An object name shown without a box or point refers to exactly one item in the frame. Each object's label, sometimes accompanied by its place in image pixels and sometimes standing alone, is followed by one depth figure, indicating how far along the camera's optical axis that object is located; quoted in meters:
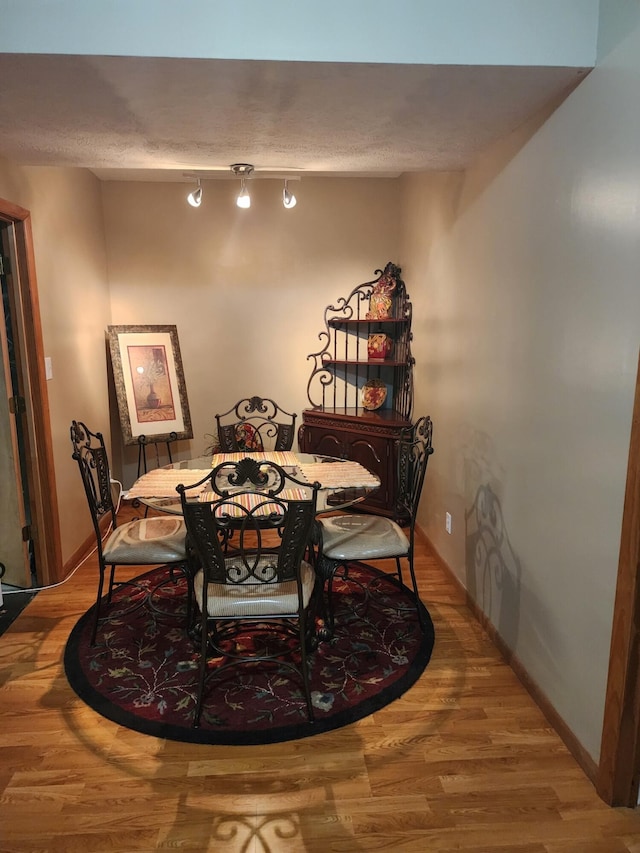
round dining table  2.57
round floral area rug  2.13
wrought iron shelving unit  4.03
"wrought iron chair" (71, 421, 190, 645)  2.59
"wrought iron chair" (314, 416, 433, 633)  2.64
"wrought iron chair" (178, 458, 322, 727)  2.02
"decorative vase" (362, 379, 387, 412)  4.41
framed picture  4.22
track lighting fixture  3.16
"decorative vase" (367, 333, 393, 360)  4.28
